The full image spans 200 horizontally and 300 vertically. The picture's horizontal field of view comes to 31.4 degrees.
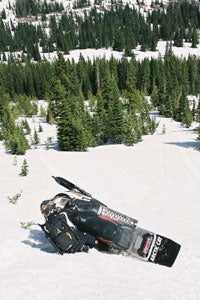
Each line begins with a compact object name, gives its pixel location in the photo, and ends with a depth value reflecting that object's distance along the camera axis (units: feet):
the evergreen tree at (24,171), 73.00
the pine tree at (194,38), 498.48
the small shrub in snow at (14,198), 54.49
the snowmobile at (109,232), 32.83
